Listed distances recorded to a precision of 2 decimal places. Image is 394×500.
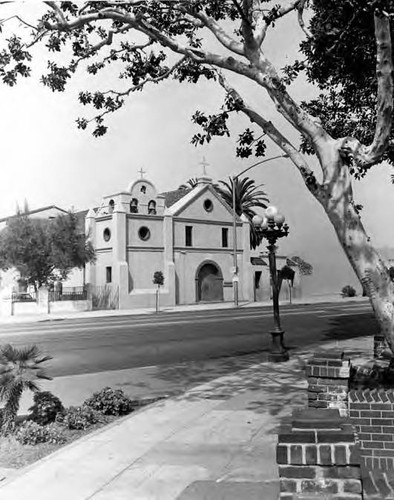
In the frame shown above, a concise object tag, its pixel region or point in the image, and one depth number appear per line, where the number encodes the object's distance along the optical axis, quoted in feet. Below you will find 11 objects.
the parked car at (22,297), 134.51
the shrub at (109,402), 26.40
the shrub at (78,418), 24.06
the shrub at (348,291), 203.21
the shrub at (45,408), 23.90
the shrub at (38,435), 22.02
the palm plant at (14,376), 22.91
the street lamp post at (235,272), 147.84
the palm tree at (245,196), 235.61
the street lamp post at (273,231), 46.44
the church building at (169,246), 143.64
